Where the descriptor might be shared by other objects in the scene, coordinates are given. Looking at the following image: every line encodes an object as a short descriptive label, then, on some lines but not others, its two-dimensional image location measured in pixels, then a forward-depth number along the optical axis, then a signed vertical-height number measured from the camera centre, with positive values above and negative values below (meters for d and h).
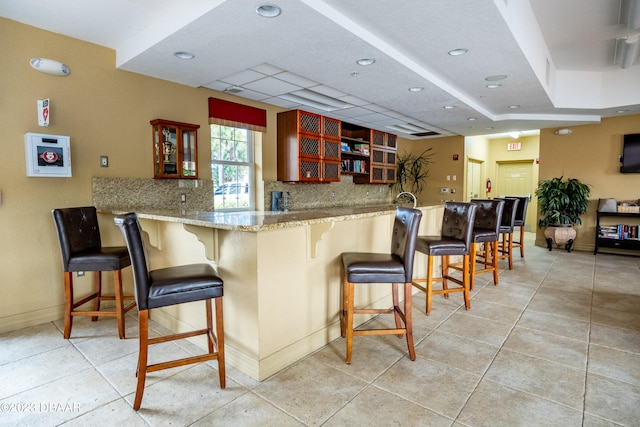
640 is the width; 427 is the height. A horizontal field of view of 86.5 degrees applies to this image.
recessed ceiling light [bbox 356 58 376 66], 3.25 +1.27
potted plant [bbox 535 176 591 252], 6.16 -0.24
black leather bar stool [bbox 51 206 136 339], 2.64 -0.52
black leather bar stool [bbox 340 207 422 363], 2.25 -0.52
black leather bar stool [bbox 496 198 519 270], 4.76 -0.39
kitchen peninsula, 2.08 -0.55
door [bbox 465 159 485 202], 8.33 +0.33
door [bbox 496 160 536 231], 9.25 +0.33
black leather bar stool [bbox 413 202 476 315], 3.14 -0.46
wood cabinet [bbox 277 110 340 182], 4.96 +0.69
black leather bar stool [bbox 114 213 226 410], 1.80 -0.54
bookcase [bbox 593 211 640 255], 5.77 -0.66
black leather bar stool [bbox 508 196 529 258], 5.59 -0.40
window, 4.50 +0.34
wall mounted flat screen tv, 5.82 +0.67
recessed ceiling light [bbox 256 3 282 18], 2.28 +1.25
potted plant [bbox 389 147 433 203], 8.01 +0.48
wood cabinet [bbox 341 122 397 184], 6.46 +0.81
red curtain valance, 4.25 +1.03
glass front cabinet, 3.67 +0.48
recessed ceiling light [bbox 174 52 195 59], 3.07 +1.25
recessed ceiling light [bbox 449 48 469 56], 3.21 +1.35
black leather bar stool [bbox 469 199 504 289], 3.94 -0.44
